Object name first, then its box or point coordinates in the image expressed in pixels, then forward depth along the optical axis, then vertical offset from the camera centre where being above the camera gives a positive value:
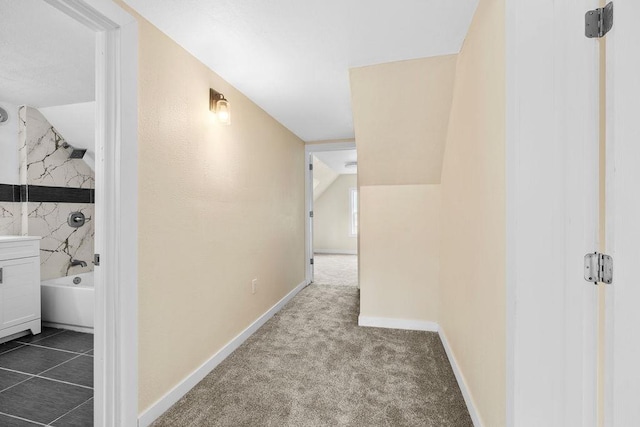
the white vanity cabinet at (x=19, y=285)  2.54 -0.60
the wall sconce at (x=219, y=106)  2.09 +0.72
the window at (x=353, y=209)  8.27 +0.09
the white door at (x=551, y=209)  0.92 +0.01
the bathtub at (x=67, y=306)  2.77 -0.85
